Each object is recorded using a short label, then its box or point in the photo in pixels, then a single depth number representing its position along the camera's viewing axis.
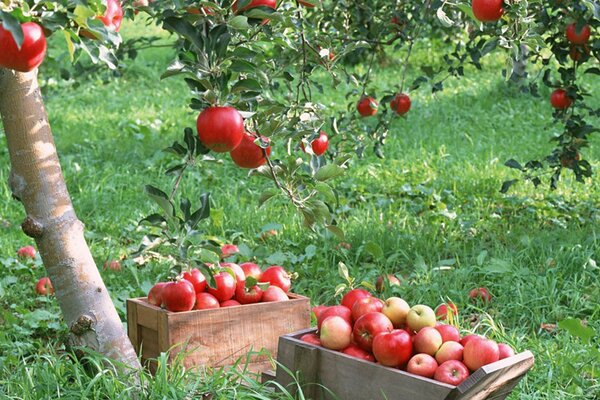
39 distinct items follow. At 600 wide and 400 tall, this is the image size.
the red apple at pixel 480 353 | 4.33
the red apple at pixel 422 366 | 4.34
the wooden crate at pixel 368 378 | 4.14
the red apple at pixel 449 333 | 4.55
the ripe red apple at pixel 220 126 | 3.55
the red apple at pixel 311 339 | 4.79
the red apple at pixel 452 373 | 4.23
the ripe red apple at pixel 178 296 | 5.17
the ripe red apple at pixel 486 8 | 4.26
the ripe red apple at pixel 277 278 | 5.74
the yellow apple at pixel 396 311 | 4.76
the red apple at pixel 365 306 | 4.82
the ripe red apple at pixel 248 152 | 4.10
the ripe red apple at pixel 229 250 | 7.71
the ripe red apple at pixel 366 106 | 7.99
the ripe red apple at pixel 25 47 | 2.63
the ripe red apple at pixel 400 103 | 8.21
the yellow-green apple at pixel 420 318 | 4.62
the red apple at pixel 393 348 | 4.39
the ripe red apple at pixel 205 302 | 5.32
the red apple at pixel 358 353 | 4.59
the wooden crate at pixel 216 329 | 5.17
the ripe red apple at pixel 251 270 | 5.75
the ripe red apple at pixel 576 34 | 7.59
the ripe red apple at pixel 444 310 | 5.56
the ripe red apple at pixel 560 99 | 8.44
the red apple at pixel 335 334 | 4.67
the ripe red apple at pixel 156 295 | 5.37
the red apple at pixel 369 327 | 4.58
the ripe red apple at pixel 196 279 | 5.44
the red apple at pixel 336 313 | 4.86
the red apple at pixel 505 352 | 4.45
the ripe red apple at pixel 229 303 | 5.43
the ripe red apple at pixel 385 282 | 7.12
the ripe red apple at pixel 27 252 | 8.31
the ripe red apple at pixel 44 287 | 7.37
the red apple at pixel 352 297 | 5.19
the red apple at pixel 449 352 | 4.40
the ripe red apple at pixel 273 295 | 5.54
